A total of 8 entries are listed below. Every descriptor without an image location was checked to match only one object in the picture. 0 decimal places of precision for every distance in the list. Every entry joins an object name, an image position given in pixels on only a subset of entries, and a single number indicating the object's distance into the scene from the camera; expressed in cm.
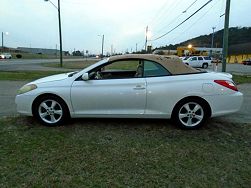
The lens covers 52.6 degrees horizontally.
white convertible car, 484
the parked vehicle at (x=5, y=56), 6041
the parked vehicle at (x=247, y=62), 5351
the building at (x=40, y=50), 14060
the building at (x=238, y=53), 6756
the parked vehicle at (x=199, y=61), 3612
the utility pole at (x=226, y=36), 1447
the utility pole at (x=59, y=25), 2814
